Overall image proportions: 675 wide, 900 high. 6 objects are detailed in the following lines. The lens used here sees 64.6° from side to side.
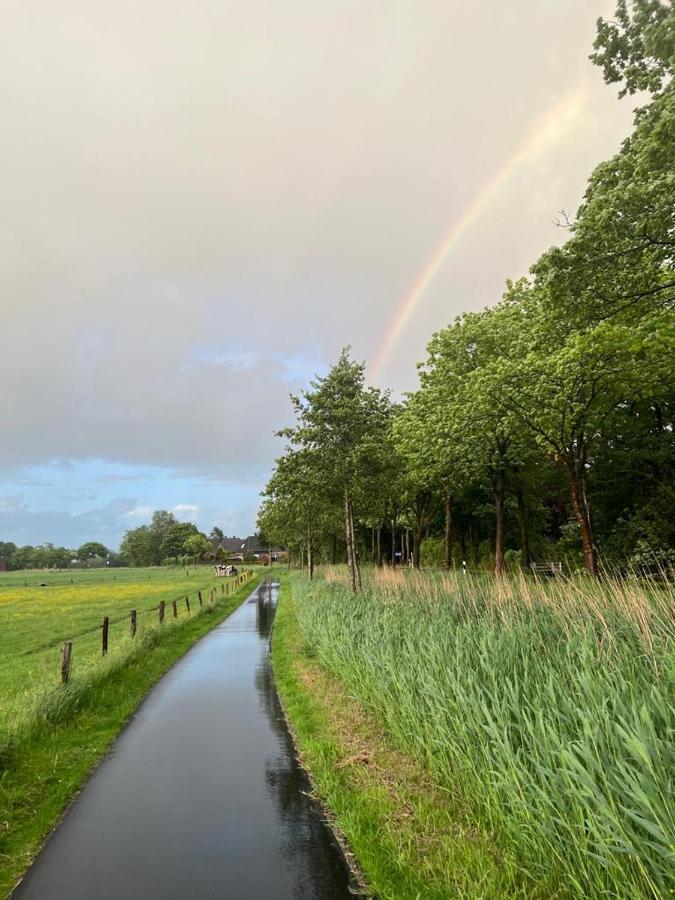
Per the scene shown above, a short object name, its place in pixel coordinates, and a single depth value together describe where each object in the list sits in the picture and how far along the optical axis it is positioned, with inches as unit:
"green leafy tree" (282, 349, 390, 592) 670.2
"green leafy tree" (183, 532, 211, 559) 5487.2
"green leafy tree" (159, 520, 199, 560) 6058.1
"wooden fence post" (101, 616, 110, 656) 505.1
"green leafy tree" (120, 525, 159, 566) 6830.7
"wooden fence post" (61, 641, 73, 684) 362.6
